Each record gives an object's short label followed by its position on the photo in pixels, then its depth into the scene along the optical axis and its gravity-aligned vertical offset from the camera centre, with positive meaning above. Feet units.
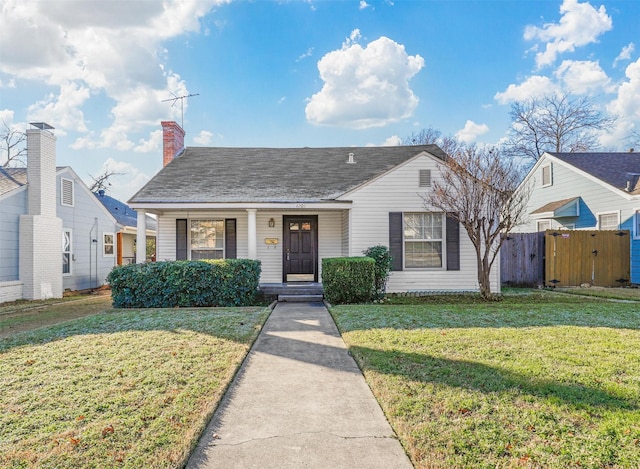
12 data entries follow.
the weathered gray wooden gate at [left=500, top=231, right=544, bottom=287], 43.11 -2.56
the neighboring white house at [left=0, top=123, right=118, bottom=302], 36.88 +1.42
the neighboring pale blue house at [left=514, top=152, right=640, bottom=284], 43.56 +5.33
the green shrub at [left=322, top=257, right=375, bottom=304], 31.48 -3.29
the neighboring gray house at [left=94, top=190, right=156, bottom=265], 60.76 +1.73
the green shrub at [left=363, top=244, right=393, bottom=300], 34.17 -2.51
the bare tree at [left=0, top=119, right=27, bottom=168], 92.27 +22.09
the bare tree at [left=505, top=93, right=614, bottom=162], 96.53 +27.80
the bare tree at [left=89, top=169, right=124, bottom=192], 106.01 +16.03
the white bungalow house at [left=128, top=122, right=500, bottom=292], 36.68 +2.71
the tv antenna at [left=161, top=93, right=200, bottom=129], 50.08 +17.77
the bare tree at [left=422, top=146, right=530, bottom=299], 31.48 +3.24
